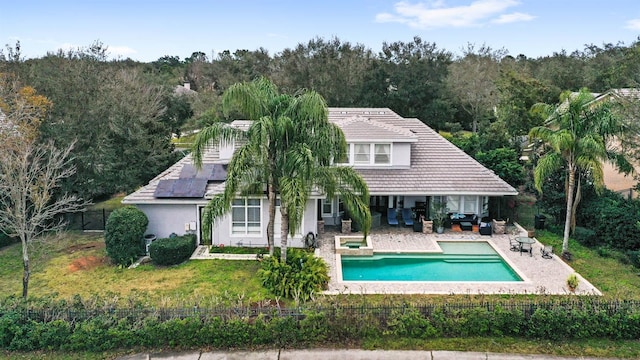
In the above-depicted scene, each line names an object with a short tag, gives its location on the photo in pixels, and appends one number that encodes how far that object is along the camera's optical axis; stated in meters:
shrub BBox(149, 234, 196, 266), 19.92
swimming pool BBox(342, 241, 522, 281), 18.98
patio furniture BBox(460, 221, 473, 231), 24.23
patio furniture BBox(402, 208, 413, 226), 24.97
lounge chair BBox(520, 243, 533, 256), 21.38
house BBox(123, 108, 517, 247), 21.89
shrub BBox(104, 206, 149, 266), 20.00
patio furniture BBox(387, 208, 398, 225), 24.95
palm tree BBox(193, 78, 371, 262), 16.47
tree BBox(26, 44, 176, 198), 25.03
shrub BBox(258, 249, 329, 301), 16.98
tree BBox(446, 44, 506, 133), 51.69
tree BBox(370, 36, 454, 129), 49.31
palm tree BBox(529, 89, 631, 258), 19.34
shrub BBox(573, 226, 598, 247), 22.09
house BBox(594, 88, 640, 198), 25.84
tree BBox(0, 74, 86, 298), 16.42
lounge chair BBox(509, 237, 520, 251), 21.75
